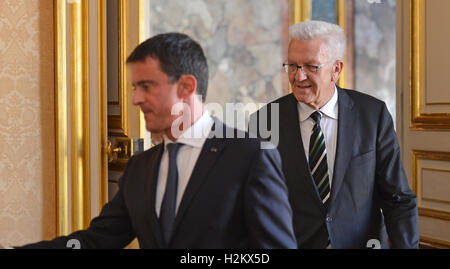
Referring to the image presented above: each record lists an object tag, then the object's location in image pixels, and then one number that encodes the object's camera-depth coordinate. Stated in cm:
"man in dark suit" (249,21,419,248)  431
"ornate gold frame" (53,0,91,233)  539
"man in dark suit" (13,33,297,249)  372
